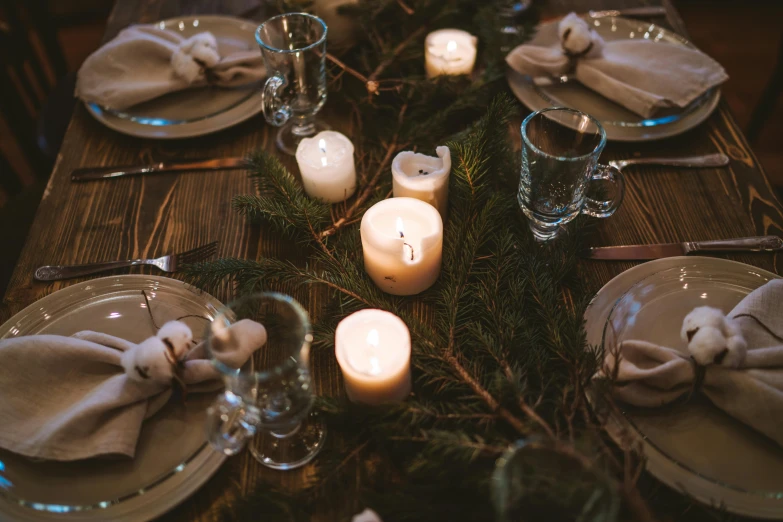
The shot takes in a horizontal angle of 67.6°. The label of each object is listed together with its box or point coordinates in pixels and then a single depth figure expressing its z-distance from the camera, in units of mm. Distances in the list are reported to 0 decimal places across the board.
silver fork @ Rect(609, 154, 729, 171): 1023
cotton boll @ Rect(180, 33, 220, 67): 1110
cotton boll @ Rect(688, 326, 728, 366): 649
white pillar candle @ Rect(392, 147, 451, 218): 851
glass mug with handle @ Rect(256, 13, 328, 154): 964
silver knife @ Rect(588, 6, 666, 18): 1349
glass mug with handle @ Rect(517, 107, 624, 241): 787
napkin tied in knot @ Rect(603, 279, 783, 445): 646
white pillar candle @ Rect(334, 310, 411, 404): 665
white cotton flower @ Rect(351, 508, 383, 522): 547
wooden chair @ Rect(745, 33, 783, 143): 1471
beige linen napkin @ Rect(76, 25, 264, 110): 1114
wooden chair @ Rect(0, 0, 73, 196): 1399
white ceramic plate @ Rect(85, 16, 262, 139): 1098
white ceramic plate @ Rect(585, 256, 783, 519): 615
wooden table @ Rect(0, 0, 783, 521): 928
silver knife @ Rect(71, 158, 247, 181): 1056
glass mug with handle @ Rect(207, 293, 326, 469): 586
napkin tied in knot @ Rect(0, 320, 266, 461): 652
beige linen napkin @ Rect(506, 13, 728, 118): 1062
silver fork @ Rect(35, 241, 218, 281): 893
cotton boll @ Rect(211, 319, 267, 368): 620
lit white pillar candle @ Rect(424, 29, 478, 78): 1147
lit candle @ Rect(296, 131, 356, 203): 946
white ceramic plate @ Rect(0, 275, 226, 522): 632
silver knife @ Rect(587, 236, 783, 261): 881
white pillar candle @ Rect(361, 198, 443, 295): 777
